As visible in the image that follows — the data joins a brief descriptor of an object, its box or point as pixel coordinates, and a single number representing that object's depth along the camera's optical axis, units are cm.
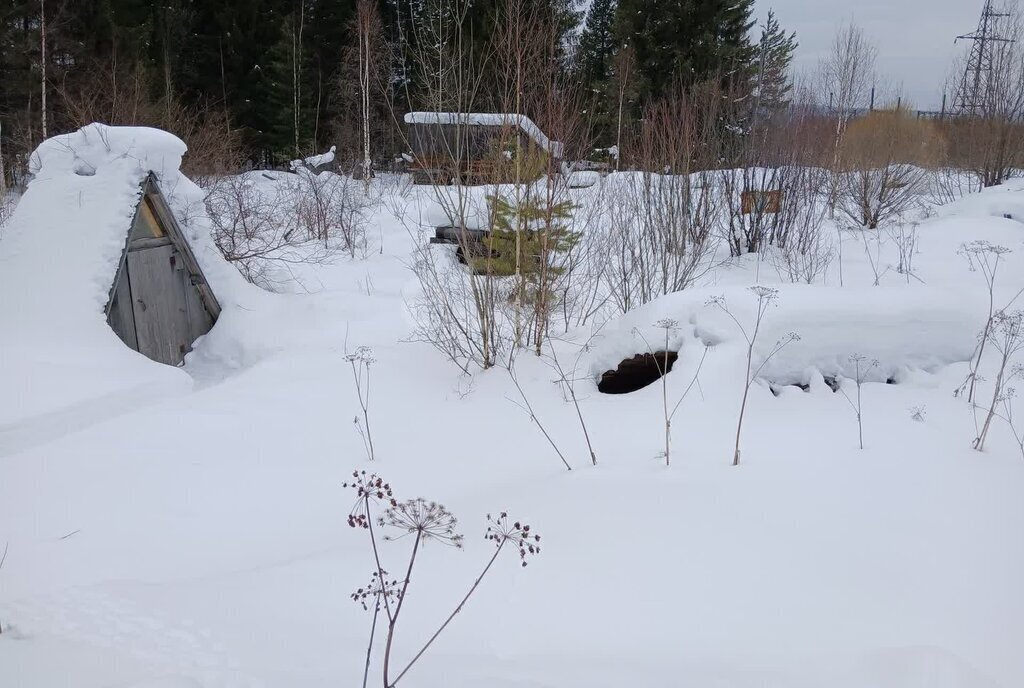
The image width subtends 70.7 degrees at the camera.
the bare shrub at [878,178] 1388
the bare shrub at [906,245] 1048
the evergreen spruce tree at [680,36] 2094
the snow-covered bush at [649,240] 816
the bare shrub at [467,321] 669
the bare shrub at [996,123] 1521
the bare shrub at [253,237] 996
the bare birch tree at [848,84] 1781
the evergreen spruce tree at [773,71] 1227
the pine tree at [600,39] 2289
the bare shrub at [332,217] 1312
